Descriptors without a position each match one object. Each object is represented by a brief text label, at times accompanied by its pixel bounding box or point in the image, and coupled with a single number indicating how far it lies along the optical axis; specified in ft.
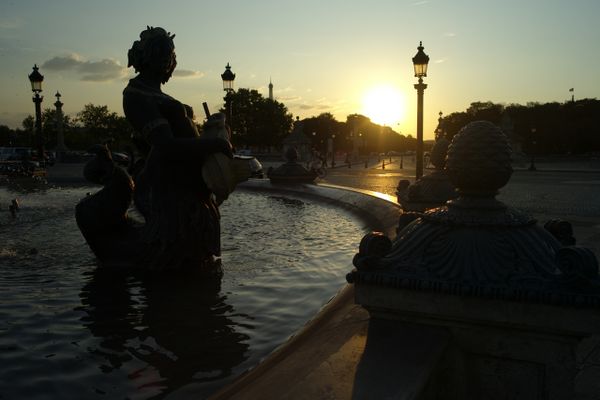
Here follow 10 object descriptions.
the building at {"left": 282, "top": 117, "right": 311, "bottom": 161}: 184.85
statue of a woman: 16.49
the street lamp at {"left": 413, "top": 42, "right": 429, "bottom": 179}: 47.62
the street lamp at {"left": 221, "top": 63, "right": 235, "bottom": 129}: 52.85
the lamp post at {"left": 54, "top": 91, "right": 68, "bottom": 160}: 180.55
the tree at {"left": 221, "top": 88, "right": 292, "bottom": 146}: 290.76
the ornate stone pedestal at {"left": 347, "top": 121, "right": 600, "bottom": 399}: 6.79
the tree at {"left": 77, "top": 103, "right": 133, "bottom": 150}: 290.35
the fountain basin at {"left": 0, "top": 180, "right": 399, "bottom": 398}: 10.09
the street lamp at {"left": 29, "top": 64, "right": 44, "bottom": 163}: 77.10
